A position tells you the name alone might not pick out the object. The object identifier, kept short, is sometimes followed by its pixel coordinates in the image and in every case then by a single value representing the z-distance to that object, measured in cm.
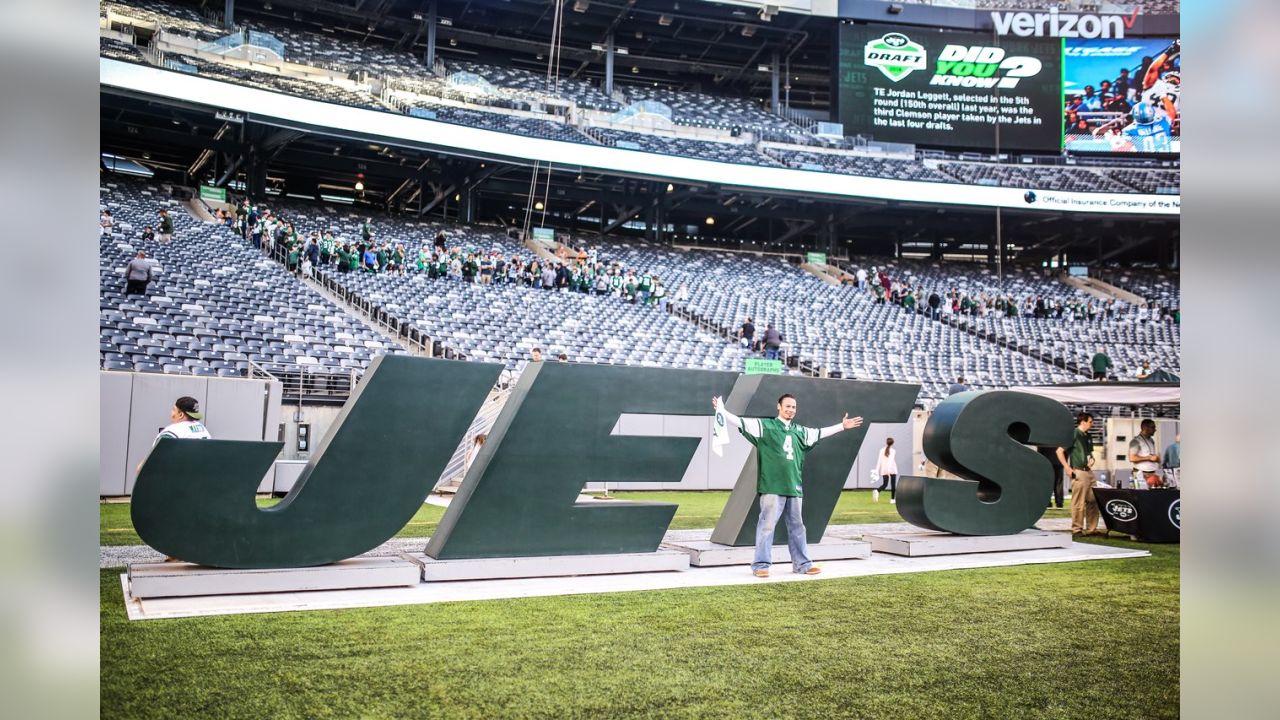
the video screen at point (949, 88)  4325
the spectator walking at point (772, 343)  2725
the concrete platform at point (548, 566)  806
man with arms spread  867
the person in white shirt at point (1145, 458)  1270
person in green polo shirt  1338
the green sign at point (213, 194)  3170
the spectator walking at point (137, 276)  1955
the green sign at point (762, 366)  2161
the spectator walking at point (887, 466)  1930
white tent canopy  1841
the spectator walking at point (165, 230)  2431
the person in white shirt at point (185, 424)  792
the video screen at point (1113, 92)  4491
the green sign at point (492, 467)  717
